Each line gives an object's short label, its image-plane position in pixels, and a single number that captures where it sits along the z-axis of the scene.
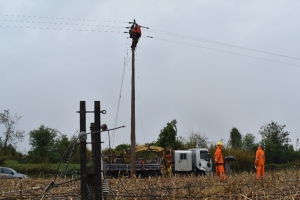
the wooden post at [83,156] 9.05
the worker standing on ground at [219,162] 20.65
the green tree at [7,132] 55.41
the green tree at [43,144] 51.16
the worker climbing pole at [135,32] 29.00
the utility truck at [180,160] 32.62
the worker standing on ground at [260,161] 21.25
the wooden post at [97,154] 9.14
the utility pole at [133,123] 28.27
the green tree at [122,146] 48.59
